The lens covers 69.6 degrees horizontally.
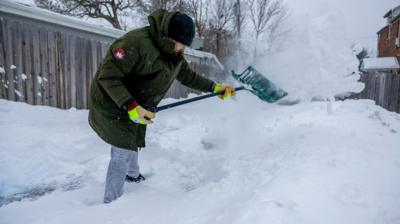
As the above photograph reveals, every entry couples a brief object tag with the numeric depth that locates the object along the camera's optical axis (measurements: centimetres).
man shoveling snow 209
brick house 2234
